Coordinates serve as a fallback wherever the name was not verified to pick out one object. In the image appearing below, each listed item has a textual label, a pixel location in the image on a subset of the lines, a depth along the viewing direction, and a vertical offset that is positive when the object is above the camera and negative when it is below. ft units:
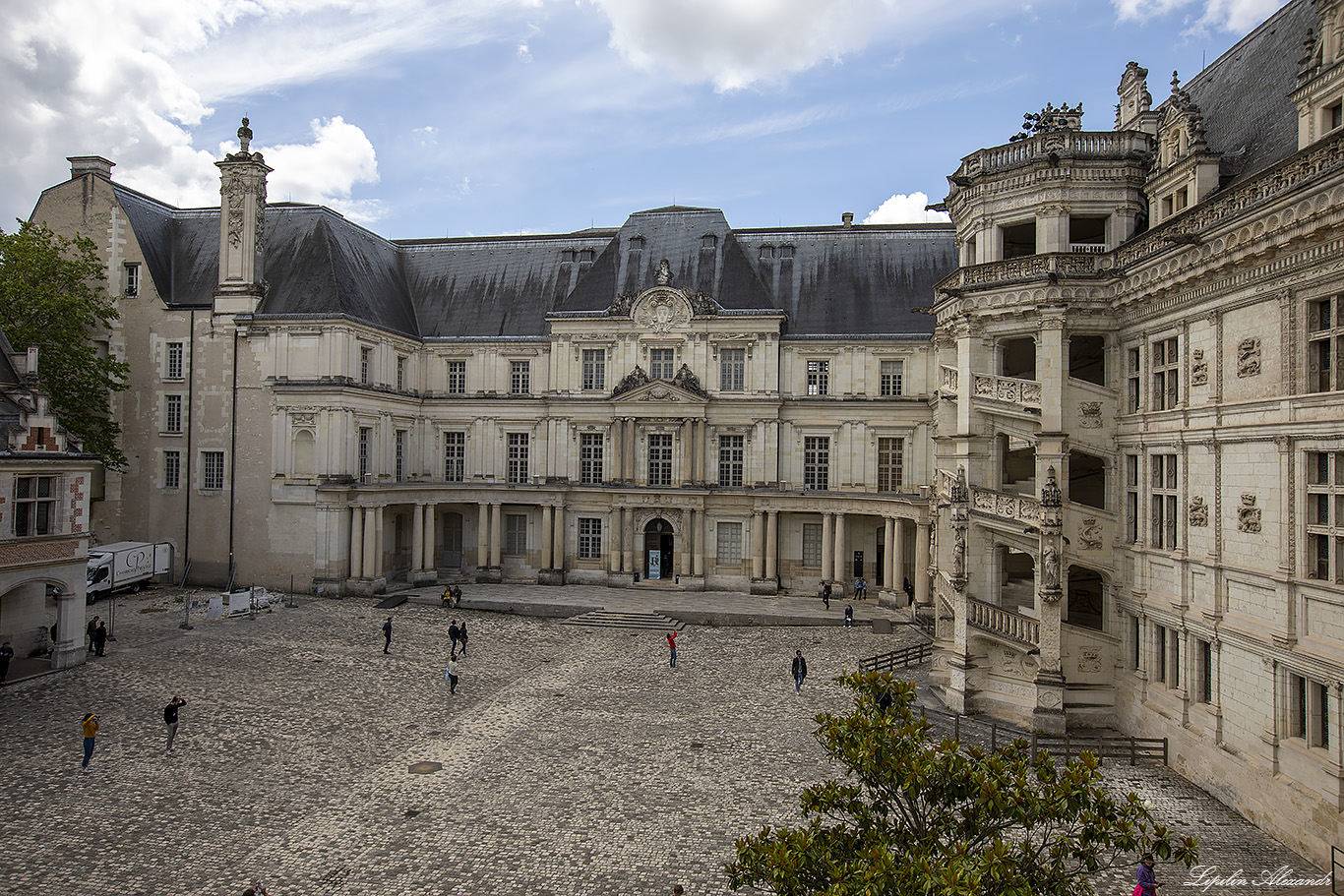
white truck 117.08 -17.31
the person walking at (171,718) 62.85 -21.00
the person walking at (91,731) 58.75 -20.78
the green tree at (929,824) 24.70 -12.55
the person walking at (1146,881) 38.86 -20.61
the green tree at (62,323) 115.96 +20.17
